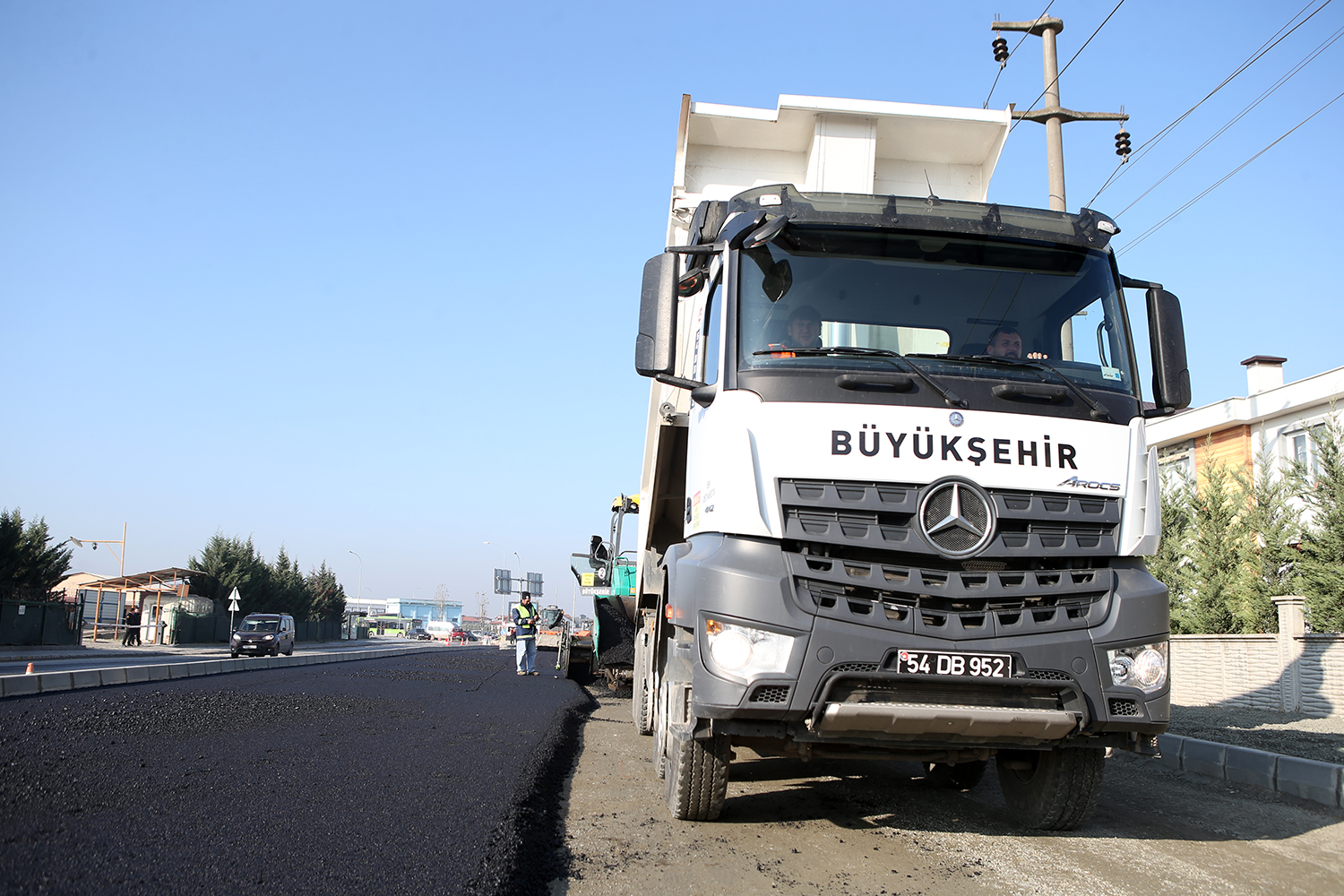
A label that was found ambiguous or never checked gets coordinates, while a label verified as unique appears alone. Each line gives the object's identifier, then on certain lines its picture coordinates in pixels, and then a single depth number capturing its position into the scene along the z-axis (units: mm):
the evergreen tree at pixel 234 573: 52688
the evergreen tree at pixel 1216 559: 14977
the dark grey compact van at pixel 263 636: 34219
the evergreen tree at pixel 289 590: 57797
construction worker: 17594
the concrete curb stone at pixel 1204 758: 7230
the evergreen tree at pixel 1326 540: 12641
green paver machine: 11760
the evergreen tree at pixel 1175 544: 16250
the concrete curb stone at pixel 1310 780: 6117
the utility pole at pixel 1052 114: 12259
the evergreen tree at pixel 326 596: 70188
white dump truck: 4188
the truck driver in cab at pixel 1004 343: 4871
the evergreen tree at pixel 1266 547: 14023
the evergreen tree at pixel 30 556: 36438
